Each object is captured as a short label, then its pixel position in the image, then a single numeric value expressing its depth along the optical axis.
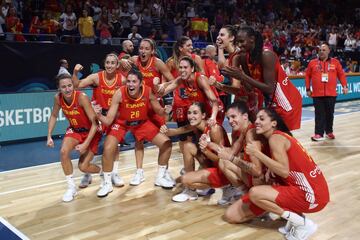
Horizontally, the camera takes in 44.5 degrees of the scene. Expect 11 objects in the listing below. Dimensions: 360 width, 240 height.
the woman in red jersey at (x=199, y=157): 4.20
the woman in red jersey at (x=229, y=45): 4.41
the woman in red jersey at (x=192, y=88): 4.64
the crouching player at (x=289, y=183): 3.34
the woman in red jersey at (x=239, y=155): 3.60
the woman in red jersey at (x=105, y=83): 5.36
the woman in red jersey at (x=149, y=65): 5.49
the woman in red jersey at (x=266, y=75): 3.83
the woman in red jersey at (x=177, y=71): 5.06
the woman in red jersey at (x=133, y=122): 4.56
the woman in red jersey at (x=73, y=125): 4.43
